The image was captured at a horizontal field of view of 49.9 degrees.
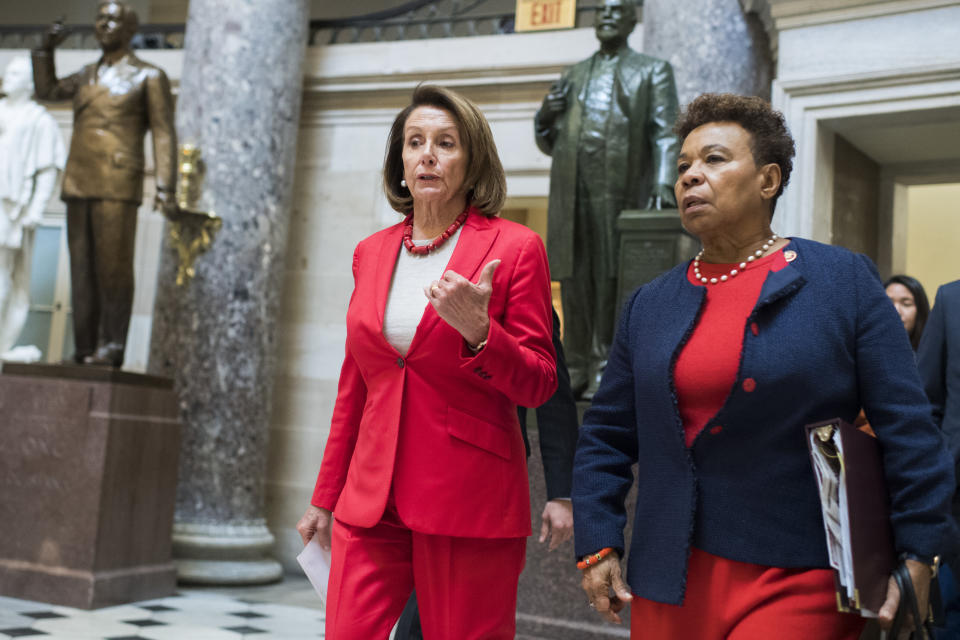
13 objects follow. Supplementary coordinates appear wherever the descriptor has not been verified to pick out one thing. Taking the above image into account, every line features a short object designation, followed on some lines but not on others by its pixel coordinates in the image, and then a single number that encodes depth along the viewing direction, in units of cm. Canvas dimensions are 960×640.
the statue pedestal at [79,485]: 558
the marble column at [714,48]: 611
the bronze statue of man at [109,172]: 608
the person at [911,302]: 497
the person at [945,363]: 294
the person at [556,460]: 226
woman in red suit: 199
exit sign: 759
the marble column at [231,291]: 705
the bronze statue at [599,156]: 488
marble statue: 680
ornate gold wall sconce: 684
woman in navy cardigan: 168
